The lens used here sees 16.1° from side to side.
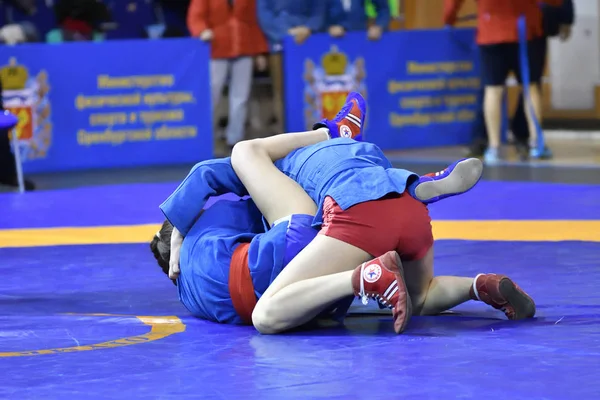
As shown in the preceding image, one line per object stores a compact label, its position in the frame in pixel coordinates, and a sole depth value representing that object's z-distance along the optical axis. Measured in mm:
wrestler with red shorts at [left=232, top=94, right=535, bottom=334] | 5940
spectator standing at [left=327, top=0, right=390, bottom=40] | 17157
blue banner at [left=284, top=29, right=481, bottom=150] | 16571
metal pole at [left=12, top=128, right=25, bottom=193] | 13447
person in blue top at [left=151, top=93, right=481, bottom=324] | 6301
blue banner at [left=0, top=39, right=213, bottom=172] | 14975
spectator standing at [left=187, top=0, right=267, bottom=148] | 16543
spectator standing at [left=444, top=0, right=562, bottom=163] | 15111
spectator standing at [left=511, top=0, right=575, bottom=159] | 15875
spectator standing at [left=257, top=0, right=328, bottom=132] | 16789
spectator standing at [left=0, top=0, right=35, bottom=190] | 13727
